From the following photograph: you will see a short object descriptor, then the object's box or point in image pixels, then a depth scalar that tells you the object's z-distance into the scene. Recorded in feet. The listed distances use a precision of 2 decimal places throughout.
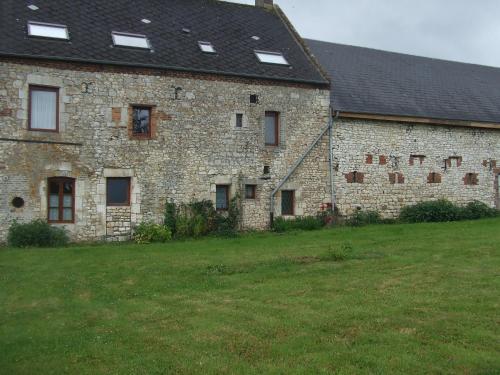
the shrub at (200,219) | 50.75
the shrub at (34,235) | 45.44
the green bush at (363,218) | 58.39
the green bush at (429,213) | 60.80
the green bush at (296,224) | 54.70
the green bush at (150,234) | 48.85
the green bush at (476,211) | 62.85
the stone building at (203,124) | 48.19
